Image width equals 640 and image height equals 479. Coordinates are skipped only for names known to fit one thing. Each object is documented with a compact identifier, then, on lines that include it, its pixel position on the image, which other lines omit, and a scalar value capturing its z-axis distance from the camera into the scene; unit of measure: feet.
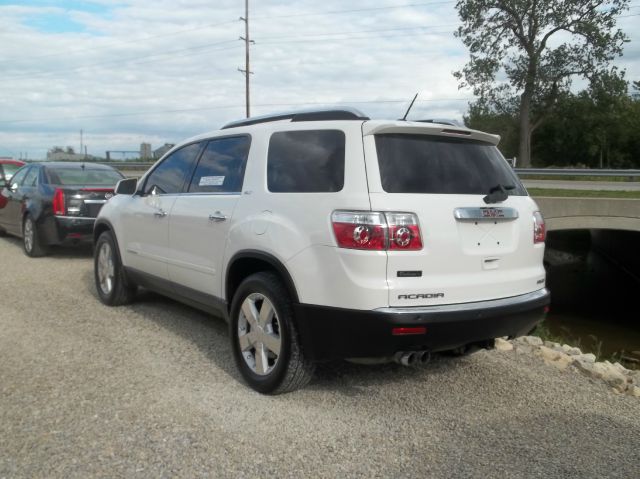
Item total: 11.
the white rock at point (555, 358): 16.58
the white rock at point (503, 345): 17.38
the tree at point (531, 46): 108.88
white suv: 11.03
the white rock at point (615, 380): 15.21
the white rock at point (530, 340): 19.03
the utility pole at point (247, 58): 122.14
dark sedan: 29.81
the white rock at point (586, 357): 19.81
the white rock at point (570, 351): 20.79
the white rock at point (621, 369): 19.59
